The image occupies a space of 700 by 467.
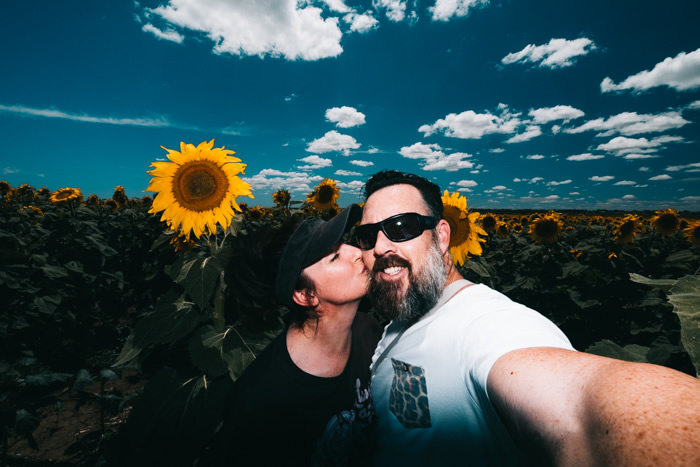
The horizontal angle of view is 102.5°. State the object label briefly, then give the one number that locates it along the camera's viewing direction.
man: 0.59
